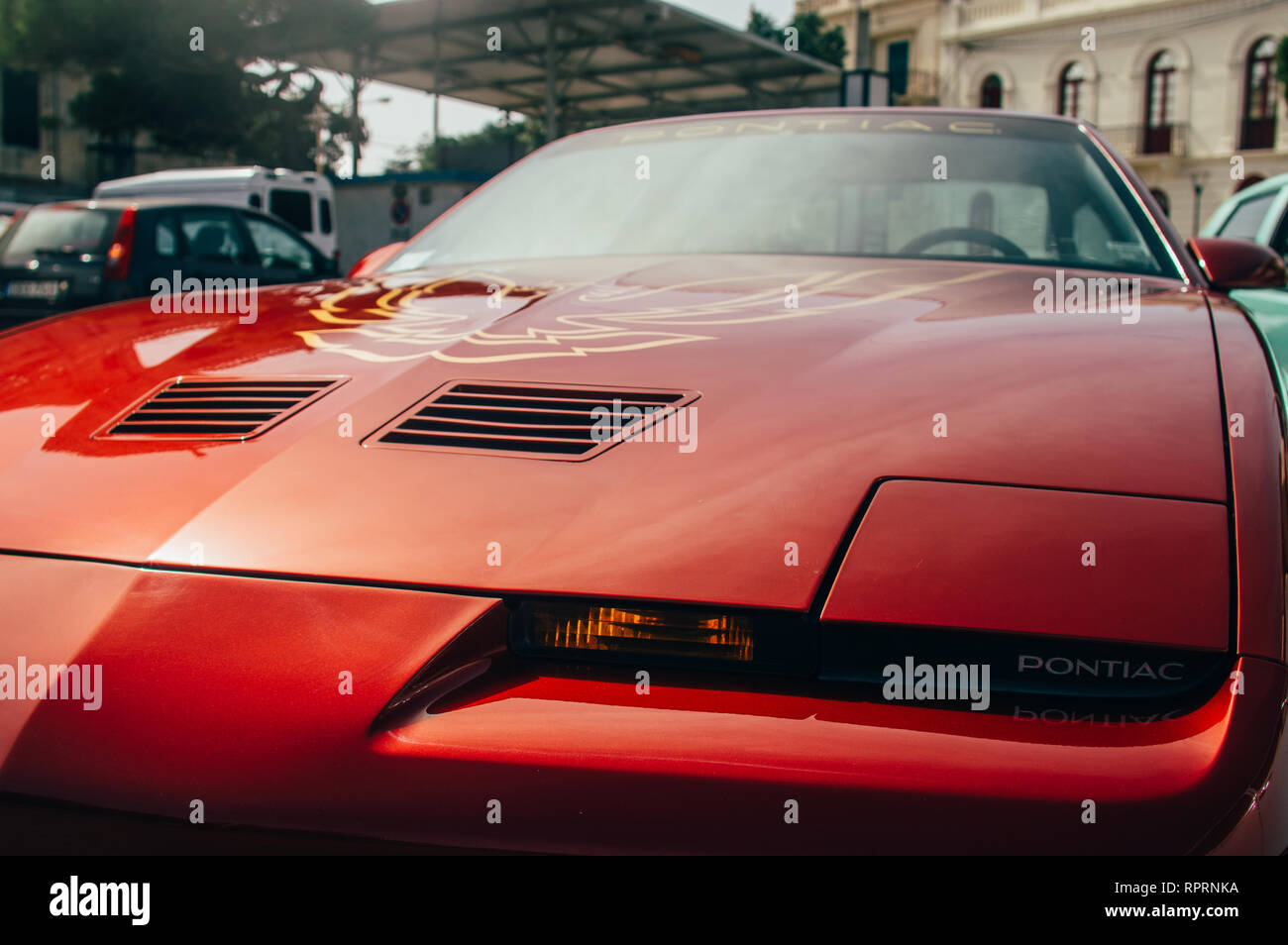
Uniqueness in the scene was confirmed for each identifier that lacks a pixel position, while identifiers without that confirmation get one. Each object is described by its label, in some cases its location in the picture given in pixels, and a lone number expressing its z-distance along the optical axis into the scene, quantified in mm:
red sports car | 885
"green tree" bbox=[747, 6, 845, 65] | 44000
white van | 18188
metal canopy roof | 20672
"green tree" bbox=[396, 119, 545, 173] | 24508
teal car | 4026
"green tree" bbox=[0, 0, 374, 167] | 26203
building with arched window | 34125
